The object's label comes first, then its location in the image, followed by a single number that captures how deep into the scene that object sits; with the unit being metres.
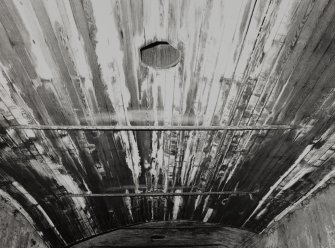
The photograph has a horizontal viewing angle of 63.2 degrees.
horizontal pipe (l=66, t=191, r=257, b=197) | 4.19
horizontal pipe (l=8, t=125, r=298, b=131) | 2.87
